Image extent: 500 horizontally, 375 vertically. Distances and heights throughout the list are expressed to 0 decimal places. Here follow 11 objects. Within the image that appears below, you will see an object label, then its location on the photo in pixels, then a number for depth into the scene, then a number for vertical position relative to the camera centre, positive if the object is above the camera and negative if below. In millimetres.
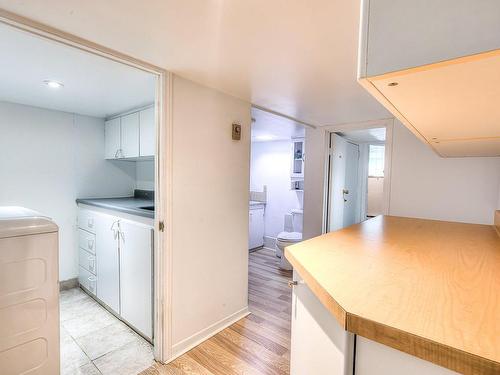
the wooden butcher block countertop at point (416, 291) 420 -268
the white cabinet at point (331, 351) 492 -410
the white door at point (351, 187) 3674 -140
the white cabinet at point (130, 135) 2404 +388
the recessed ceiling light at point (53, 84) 1896 +665
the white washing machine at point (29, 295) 1244 -631
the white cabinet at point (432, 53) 425 +226
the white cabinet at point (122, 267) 1886 -788
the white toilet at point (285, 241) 3412 -868
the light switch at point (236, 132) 2139 +363
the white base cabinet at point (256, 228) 4277 -893
